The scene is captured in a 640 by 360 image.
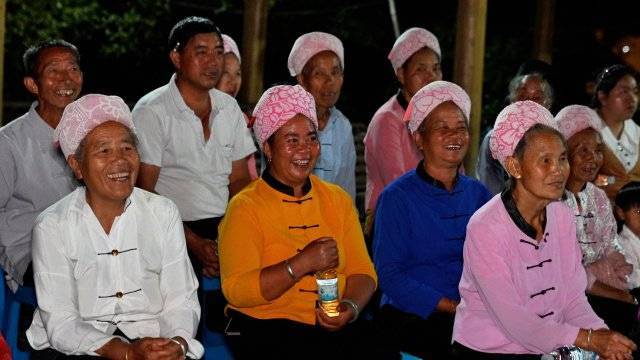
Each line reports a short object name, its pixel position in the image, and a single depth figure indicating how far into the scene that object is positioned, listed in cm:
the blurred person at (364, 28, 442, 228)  671
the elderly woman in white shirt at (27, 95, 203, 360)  439
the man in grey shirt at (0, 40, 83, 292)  555
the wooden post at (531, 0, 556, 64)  1148
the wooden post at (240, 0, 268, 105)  939
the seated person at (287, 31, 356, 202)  679
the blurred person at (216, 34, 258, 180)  720
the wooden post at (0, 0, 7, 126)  644
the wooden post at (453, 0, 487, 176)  886
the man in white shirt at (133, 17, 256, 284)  595
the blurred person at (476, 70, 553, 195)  716
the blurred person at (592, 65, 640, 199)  766
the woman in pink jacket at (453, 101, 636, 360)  458
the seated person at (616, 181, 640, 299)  648
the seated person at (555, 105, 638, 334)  613
